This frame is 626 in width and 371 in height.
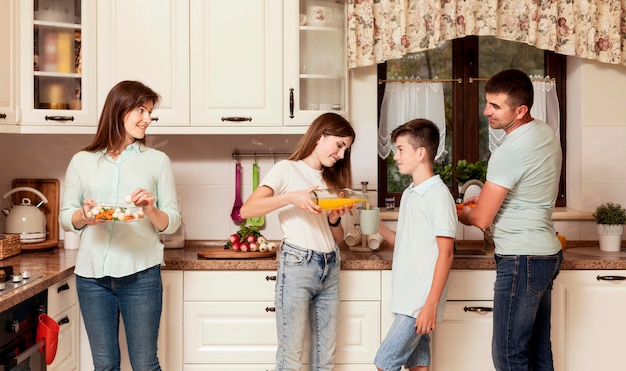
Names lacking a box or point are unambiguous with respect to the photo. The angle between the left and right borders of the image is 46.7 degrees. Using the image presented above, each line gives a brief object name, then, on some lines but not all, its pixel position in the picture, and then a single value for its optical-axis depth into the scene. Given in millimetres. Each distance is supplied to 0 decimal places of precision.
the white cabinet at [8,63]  2873
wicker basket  2938
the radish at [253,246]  3119
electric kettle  3186
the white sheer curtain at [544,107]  3662
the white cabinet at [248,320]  3004
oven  2152
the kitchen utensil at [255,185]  3486
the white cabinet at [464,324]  3020
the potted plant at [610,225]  3303
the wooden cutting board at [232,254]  3047
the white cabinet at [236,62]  3145
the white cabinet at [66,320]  2566
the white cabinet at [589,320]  3043
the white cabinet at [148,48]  3123
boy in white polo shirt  2488
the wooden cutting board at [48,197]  3402
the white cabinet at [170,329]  2979
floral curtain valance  3354
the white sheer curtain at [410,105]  3668
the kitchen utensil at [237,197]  3492
